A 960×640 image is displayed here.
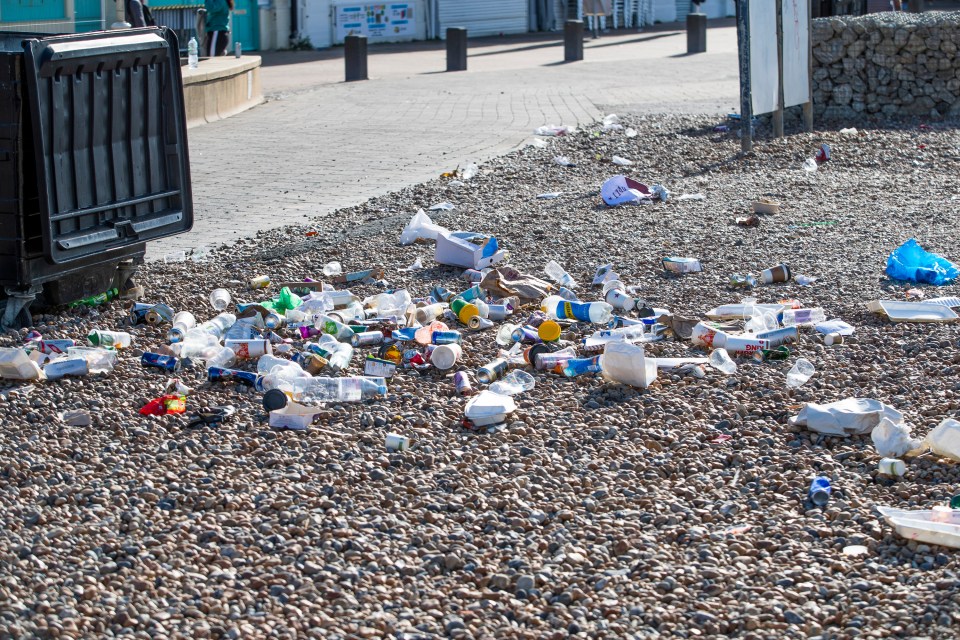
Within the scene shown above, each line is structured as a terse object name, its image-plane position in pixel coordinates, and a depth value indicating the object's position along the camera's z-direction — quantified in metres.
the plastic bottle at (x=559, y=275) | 12.59
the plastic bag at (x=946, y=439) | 7.77
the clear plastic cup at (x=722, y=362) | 9.67
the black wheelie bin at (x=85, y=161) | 10.41
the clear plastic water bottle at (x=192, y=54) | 28.05
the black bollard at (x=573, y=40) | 41.28
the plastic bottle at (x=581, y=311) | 11.30
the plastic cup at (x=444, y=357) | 9.86
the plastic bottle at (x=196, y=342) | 10.36
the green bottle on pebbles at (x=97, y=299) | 11.68
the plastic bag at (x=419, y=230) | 14.72
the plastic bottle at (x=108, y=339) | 10.56
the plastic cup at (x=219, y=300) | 11.86
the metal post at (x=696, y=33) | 43.75
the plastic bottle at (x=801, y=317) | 10.98
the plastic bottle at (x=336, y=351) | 9.95
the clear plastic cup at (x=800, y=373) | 9.35
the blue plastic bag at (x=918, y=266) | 12.43
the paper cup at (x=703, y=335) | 10.35
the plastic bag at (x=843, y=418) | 8.27
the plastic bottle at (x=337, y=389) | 9.20
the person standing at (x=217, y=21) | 34.06
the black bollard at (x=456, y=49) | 38.37
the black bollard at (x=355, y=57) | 35.50
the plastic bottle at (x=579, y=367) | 9.69
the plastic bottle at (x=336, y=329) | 10.73
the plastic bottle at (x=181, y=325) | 10.70
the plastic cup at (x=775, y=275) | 12.61
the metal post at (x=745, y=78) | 20.70
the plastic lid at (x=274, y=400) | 8.84
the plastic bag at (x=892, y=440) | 7.85
